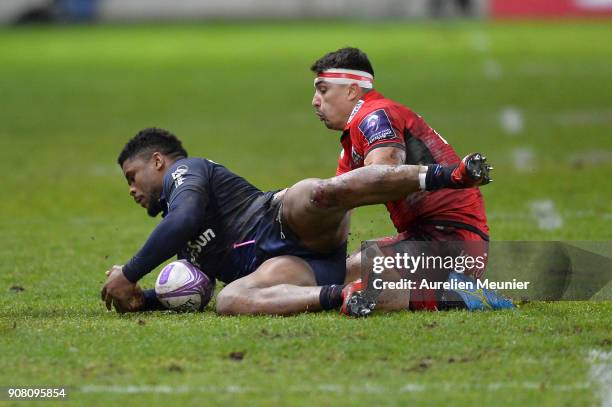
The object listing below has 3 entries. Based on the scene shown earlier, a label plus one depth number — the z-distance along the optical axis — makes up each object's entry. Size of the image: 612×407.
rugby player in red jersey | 16.23
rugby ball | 16.37
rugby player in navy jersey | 15.56
